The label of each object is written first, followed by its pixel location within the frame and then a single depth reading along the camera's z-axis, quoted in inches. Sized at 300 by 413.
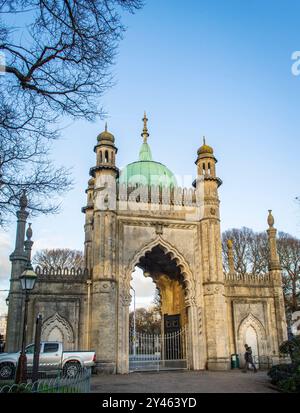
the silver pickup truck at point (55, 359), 652.1
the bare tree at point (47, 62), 328.2
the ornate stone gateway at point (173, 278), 791.1
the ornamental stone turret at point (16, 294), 756.0
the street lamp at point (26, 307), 414.9
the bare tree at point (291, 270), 1446.9
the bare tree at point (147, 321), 2162.2
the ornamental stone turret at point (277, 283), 916.6
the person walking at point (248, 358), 808.8
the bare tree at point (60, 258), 1694.1
